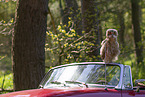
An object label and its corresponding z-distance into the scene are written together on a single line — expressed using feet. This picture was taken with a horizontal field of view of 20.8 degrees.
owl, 25.53
